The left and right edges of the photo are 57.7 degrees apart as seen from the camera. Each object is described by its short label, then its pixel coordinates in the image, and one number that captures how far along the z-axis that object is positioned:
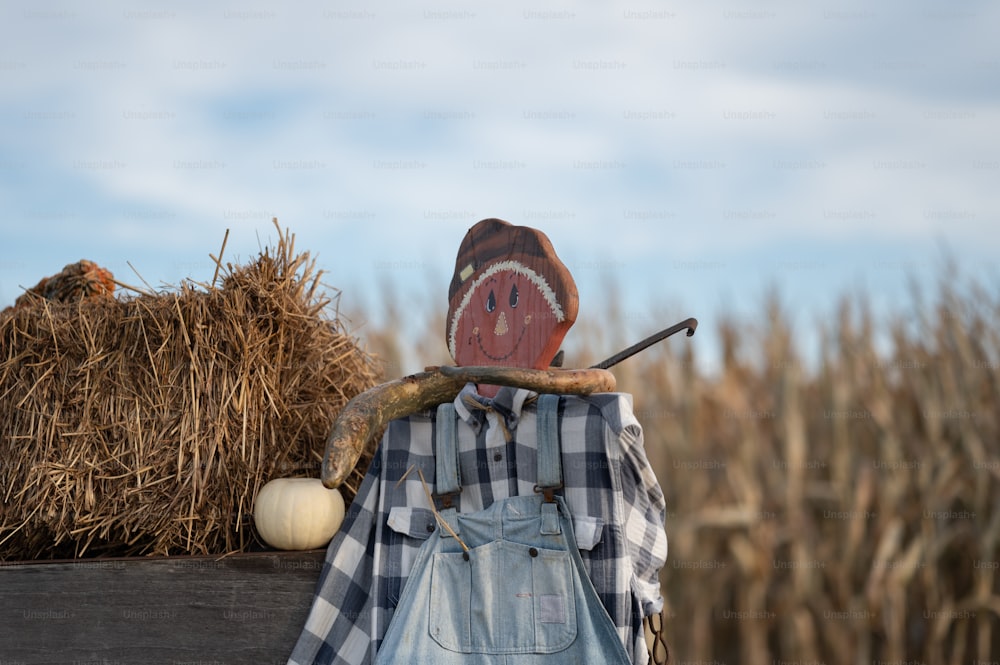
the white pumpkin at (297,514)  2.17
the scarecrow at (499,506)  1.96
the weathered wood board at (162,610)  2.20
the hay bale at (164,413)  2.34
